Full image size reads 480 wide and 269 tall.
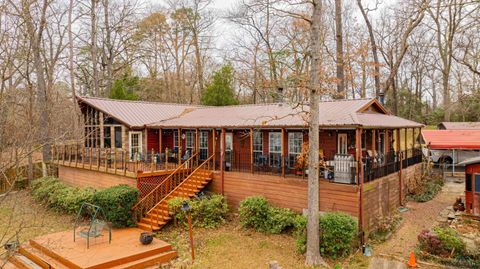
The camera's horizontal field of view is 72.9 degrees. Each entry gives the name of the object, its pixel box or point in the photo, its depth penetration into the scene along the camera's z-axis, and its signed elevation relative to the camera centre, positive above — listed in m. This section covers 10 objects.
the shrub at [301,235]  10.12 -3.26
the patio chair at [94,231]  10.94 -3.31
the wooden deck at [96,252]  9.68 -3.77
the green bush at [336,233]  9.73 -3.09
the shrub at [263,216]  11.87 -3.14
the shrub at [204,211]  12.60 -3.13
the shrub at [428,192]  16.27 -3.29
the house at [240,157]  11.61 -1.16
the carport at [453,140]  21.47 -0.75
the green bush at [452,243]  9.42 -3.31
